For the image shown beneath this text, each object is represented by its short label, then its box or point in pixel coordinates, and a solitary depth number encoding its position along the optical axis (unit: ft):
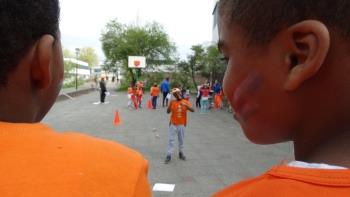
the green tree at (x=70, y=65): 146.43
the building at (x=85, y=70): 229.54
